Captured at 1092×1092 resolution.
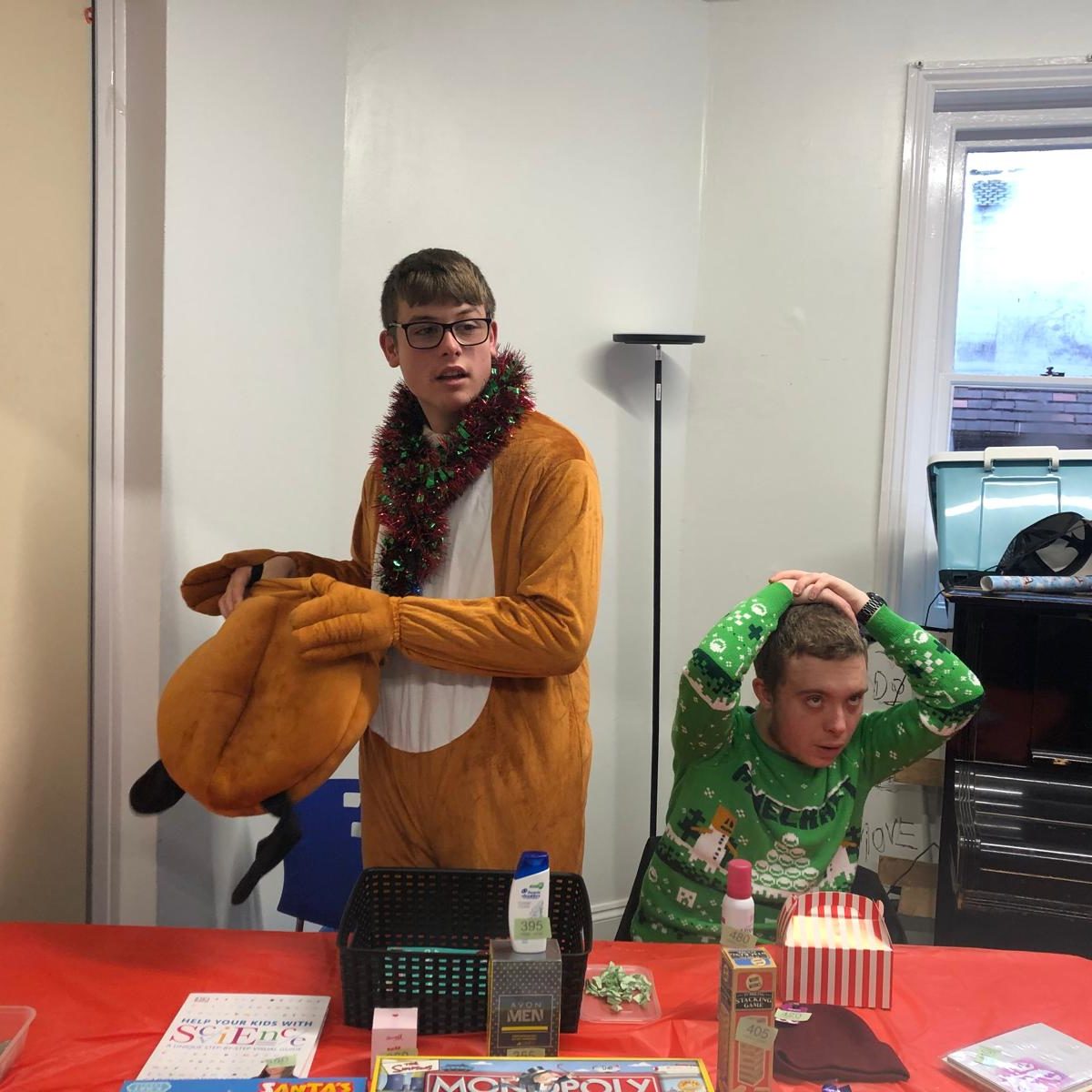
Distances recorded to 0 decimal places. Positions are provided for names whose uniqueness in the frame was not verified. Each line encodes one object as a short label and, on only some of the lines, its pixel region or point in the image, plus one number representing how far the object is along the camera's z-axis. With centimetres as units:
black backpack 229
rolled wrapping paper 215
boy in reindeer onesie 150
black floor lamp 267
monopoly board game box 106
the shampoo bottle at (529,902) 115
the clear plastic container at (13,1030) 111
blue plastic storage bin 251
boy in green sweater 163
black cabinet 196
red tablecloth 115
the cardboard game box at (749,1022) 106
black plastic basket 119
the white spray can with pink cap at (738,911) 116
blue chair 218
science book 112
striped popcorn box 125
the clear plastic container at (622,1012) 124
